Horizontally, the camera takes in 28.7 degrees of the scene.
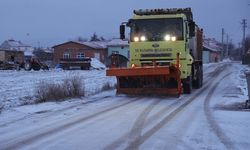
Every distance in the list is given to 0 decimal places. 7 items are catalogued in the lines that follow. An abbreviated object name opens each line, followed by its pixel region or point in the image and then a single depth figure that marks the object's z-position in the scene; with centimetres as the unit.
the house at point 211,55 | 11786
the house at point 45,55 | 9500
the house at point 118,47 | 8869
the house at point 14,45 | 12262
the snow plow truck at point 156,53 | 1909
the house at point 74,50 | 8306
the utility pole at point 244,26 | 12669
